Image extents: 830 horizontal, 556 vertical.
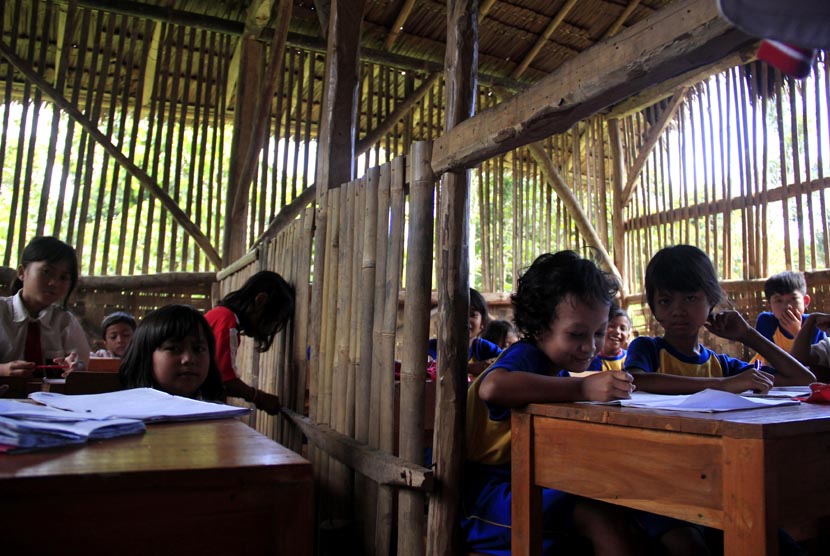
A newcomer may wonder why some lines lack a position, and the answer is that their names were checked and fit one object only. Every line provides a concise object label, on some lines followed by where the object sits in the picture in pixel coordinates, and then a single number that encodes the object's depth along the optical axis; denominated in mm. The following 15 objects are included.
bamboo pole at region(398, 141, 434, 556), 2184
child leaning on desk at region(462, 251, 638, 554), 1659
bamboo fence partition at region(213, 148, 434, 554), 2215
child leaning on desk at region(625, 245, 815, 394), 2445
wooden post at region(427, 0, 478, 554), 2035
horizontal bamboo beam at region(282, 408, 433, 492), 2062
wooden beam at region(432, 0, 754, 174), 1330
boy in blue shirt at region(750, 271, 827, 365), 4629
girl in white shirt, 3203
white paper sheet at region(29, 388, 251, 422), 1301
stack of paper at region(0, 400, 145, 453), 956
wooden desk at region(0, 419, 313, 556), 753
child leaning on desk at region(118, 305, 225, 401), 2225
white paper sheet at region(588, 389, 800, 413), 1389
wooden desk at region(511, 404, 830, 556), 1136
